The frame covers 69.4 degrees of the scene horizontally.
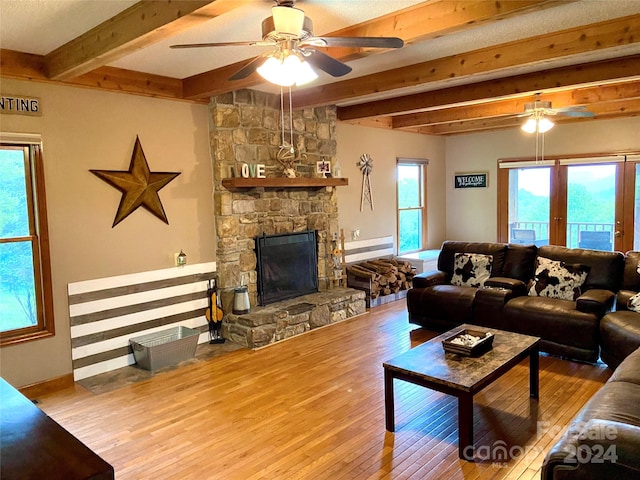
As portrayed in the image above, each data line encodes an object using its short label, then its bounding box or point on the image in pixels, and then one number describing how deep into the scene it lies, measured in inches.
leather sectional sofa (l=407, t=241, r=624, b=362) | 161.5
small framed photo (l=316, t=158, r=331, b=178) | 229.3
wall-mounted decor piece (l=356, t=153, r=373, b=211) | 266.1
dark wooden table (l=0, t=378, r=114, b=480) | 41.9
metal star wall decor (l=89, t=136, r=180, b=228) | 164.1
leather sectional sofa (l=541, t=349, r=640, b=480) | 62.4
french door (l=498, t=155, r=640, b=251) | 266.7
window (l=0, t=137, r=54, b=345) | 143.8
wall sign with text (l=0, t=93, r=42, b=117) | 139.3
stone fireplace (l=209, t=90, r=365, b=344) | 192.4
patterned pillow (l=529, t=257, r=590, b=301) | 176.7
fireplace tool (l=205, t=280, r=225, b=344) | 192.7
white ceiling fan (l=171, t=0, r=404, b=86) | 90.7
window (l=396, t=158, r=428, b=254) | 300.5
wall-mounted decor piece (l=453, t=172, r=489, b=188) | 319.6
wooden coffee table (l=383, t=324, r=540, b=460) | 107.4
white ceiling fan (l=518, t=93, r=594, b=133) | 197.8
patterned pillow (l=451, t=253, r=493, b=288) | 205.8
